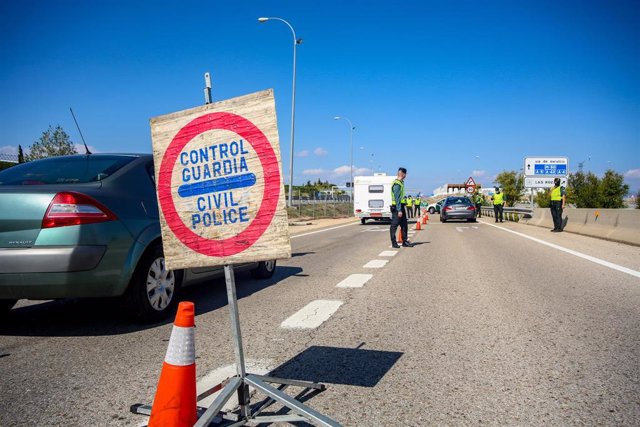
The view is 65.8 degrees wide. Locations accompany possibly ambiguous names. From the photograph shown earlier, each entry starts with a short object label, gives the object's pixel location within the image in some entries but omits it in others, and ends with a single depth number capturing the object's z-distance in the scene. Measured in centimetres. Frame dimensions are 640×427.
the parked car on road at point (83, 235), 390
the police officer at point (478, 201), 3695
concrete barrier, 1300
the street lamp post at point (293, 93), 2942
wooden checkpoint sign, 263
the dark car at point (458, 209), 2777
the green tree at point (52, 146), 3272
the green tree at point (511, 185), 8300
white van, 2695
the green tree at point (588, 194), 5469
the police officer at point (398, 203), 1205
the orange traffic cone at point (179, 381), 236
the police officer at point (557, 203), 1750
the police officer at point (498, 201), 2653
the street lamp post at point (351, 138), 5467
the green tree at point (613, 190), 5359
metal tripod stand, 241
